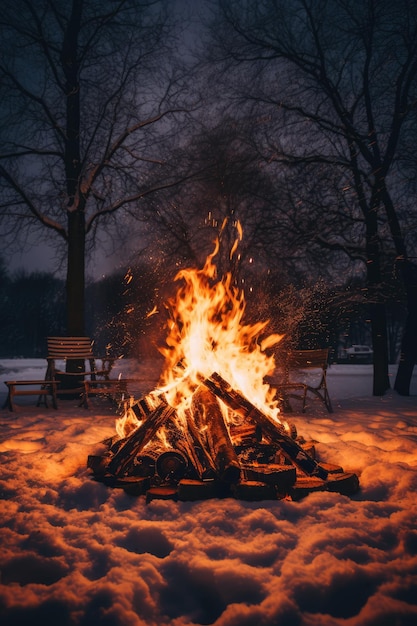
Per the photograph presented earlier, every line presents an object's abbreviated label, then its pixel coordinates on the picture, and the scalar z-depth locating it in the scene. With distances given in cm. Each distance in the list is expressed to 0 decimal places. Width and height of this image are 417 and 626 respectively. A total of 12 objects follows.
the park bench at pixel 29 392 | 702
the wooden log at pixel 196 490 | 333
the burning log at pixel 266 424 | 362
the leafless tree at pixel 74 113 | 923
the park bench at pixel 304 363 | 738
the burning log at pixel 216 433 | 336
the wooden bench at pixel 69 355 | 814
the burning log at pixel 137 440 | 365
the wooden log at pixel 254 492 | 329
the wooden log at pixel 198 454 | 353
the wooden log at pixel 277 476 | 337
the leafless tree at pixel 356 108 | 923
